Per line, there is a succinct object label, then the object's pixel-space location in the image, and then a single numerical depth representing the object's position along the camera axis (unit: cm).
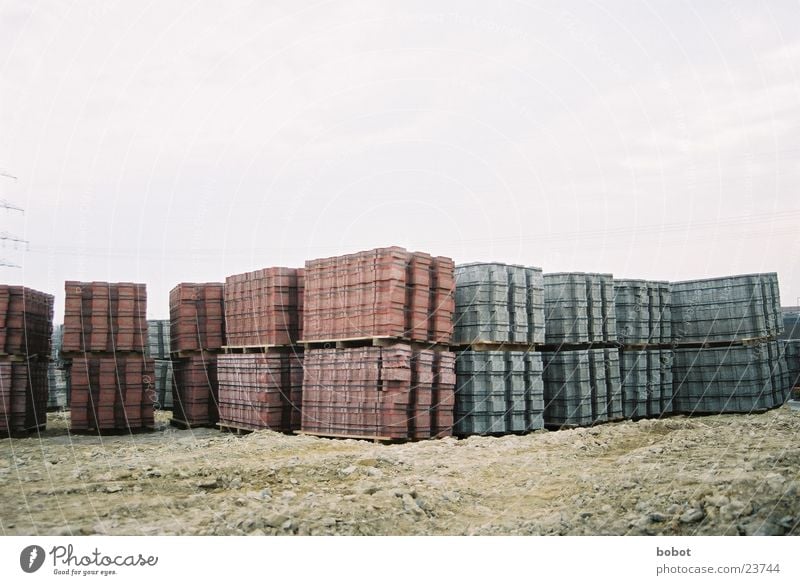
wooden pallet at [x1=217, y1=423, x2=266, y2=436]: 1438
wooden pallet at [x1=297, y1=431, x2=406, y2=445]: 1149
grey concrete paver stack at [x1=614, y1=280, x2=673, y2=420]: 1619
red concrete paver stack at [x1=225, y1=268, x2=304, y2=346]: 1413
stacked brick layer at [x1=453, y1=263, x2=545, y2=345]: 1316
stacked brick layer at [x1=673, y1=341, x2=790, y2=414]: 1620
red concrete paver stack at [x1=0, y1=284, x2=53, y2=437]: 1441
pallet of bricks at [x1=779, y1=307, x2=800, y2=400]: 1909
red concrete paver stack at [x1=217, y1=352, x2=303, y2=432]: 1380
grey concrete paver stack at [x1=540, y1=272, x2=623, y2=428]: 1453
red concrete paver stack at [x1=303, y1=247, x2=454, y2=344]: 1175
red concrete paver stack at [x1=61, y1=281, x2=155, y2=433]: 1491
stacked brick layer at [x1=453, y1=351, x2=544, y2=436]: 1280
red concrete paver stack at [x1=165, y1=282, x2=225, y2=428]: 1669
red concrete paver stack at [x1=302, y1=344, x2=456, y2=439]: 1159
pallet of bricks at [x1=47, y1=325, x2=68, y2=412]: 2064
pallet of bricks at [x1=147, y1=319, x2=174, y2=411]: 2036
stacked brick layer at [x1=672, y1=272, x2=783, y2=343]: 1642
